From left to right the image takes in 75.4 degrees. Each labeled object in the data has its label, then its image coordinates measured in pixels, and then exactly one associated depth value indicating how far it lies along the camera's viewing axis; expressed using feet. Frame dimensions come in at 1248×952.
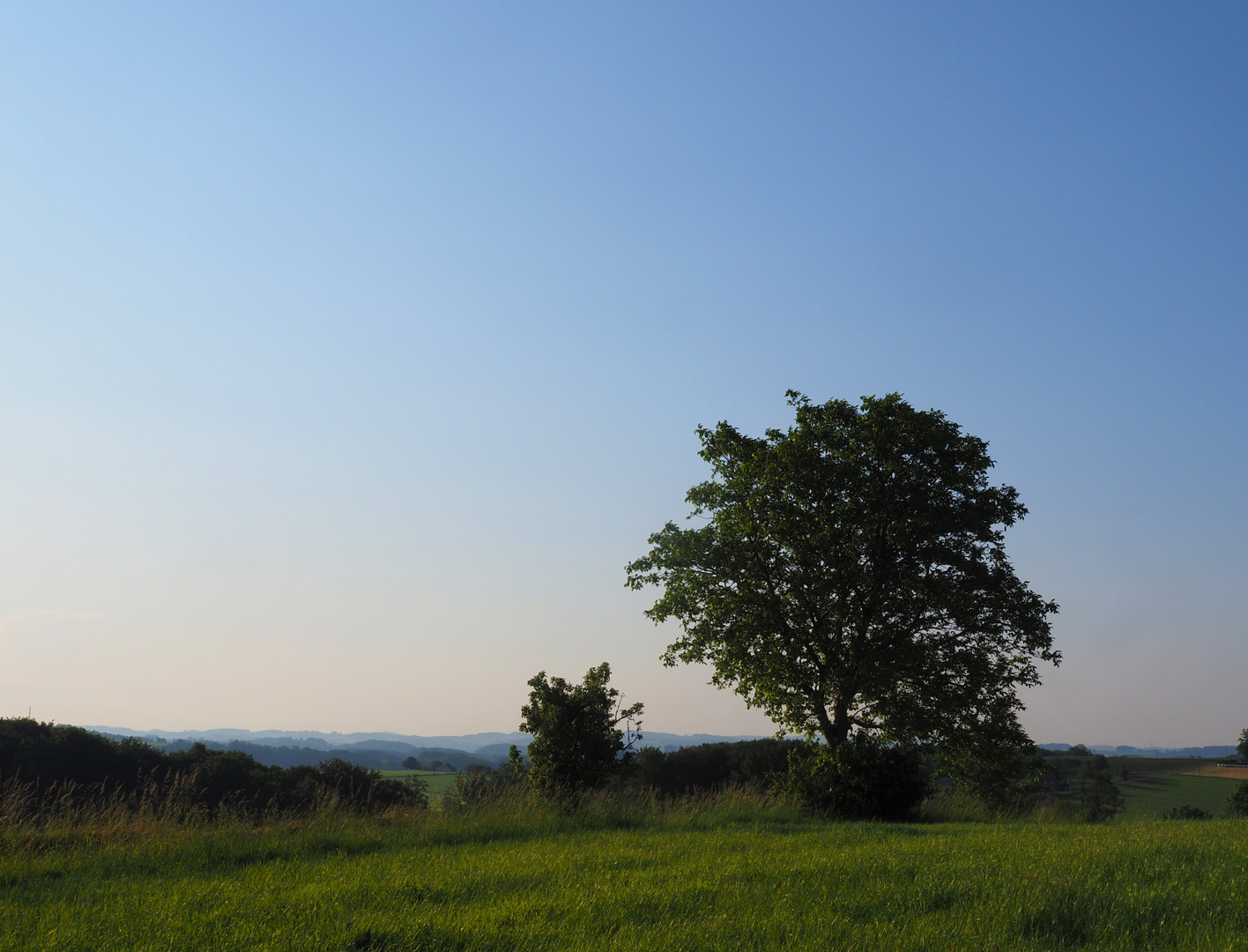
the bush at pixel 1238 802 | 176.27
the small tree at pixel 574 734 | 67.41
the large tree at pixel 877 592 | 75.41
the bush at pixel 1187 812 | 182.20
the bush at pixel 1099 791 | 252.65
